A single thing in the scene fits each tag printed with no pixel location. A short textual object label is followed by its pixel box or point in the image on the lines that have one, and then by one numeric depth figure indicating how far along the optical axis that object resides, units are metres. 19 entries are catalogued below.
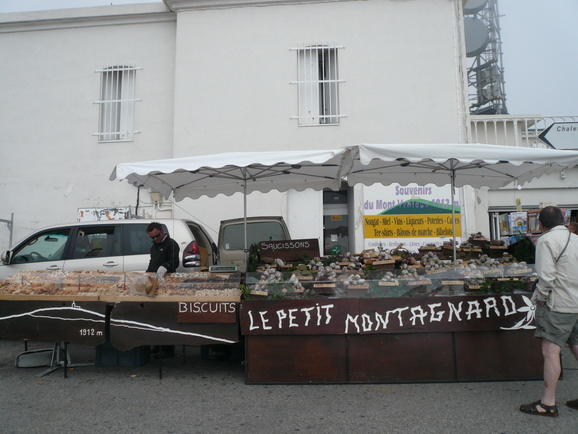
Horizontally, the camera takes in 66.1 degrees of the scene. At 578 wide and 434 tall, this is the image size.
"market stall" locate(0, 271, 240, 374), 5.07
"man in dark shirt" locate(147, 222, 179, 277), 6.22
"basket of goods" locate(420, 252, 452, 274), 5.35
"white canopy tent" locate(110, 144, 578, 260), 5.27
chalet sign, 8.14
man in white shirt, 4.03
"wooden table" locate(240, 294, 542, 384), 4.91
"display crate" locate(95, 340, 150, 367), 5.66
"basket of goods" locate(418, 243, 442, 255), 7.20
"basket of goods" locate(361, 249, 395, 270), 5.82
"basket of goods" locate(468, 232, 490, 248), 6.93
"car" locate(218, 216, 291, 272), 8.65
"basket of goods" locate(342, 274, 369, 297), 5.09
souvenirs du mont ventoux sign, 10.79
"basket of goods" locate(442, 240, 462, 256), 6.79
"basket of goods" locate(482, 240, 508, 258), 6.55
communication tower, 18.67
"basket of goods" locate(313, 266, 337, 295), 5.07
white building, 11.28
